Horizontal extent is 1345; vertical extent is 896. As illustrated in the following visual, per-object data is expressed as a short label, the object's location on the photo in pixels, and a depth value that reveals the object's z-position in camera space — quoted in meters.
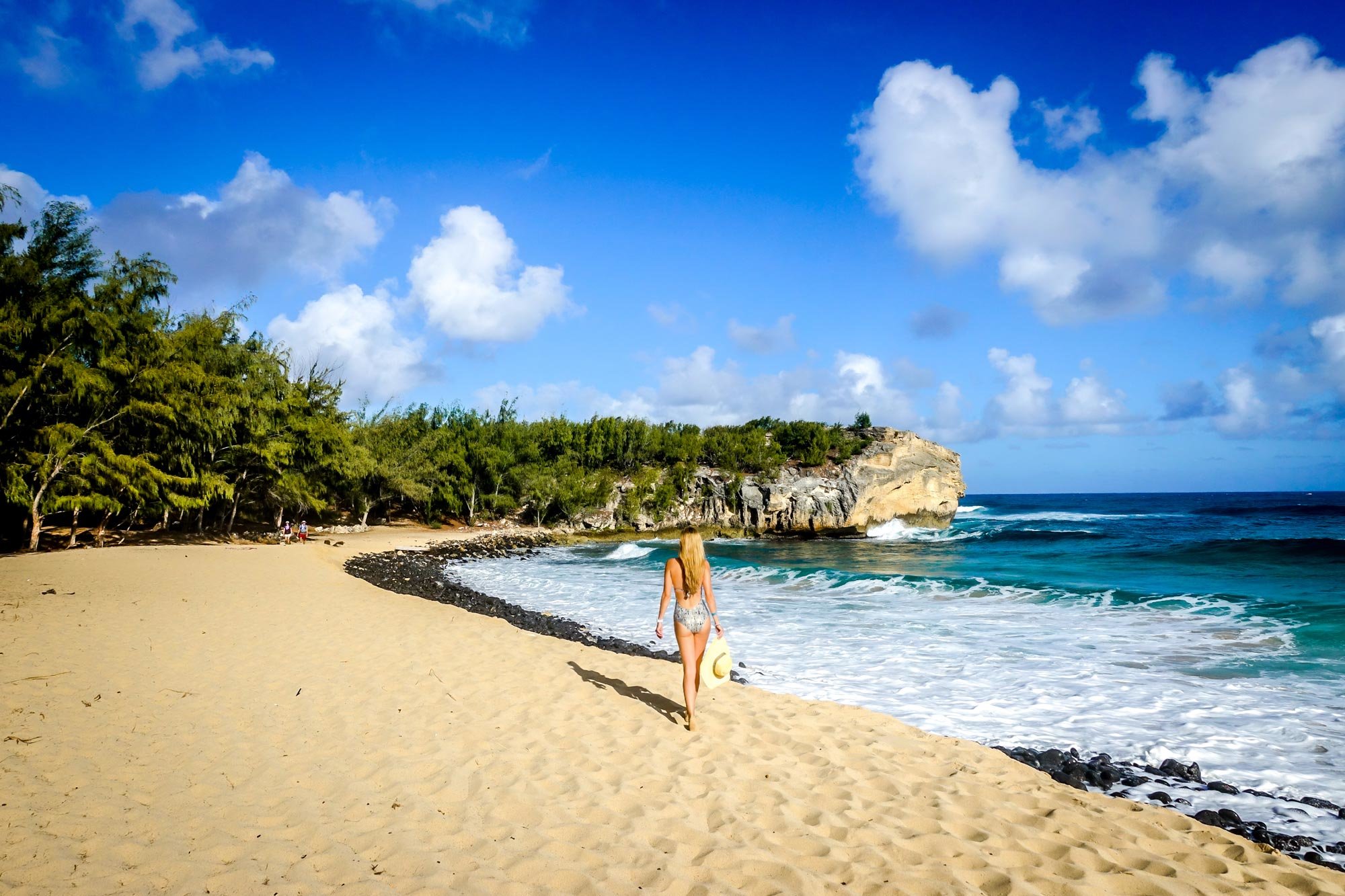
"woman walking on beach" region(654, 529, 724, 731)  6.51
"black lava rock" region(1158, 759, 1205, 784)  5.93
